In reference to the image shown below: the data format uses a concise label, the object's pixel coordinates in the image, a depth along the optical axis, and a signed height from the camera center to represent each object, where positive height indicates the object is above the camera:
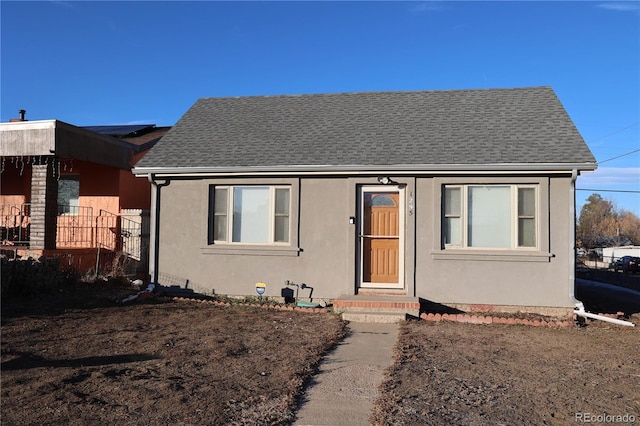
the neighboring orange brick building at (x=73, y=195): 11.96 +1.06
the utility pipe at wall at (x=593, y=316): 8.59 -1.32
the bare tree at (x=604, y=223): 67.62 +2.70
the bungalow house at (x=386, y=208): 9.28 +0.57
